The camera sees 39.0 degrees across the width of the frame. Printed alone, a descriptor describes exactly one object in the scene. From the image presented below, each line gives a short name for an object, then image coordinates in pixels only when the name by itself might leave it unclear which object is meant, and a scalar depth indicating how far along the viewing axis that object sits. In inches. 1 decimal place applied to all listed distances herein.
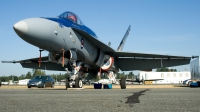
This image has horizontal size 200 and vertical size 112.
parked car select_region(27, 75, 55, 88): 925.2
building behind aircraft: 3467.0
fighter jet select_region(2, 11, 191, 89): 482.6
